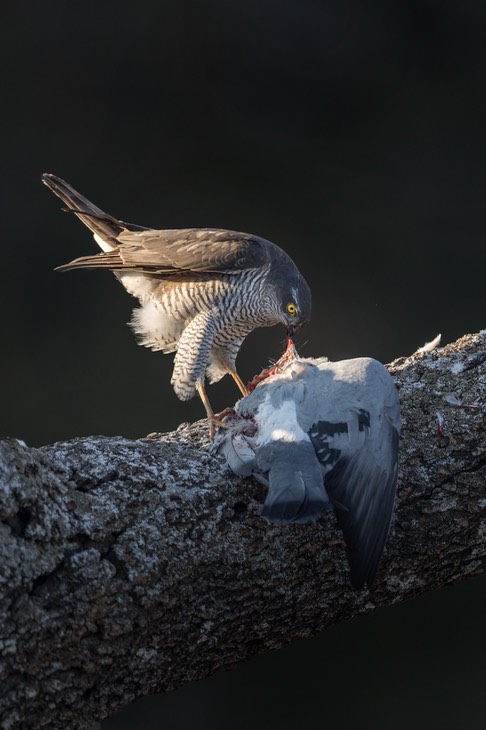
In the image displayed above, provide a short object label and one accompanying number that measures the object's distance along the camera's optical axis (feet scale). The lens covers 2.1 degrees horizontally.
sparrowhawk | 47.65
